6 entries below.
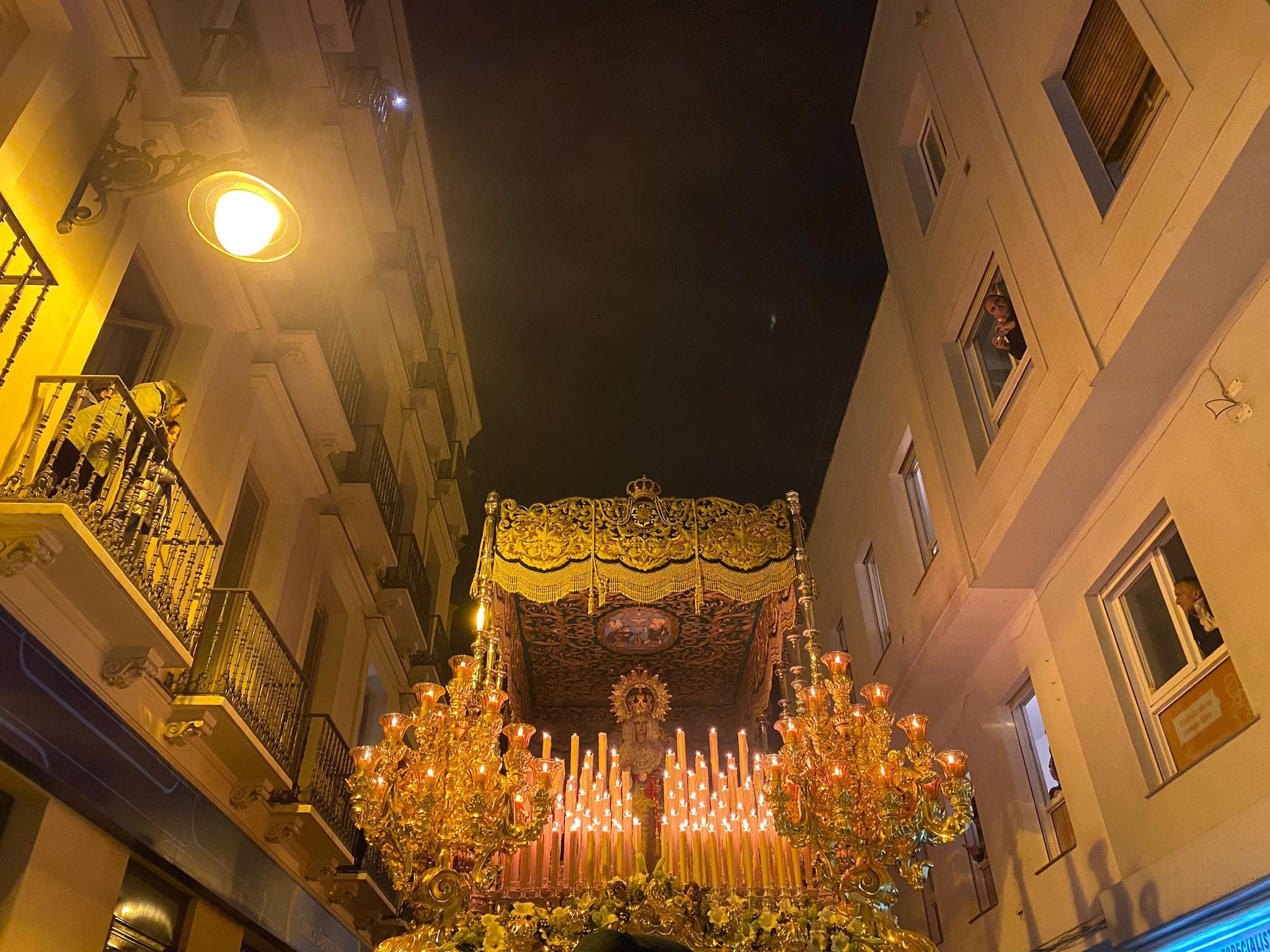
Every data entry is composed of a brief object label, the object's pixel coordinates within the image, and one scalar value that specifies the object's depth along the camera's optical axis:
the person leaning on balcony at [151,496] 5.60
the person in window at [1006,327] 6.95
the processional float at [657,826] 5.48
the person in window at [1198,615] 5.30
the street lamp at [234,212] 4.53
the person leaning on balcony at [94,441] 5.31
